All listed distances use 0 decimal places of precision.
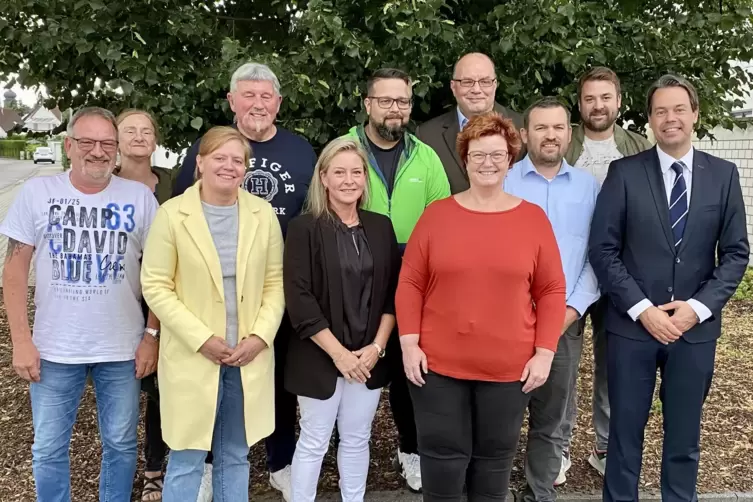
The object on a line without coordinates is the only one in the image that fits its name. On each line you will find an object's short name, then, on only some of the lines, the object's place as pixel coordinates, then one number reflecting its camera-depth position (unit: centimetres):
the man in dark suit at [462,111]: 376
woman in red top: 289
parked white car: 5581
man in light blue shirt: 338
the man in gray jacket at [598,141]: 379
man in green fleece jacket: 352
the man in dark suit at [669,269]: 321
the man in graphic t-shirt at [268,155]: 351
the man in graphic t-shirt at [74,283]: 301
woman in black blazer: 314
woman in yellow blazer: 298
